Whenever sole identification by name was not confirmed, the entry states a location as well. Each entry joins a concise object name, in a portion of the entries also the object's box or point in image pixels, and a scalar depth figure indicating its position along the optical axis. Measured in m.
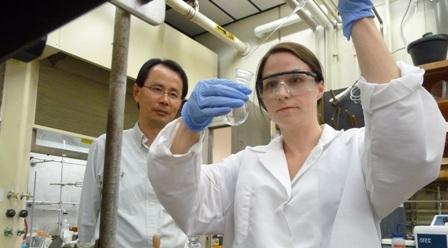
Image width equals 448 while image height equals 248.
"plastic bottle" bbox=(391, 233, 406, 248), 1.71
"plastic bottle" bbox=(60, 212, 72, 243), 2.67
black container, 2.05
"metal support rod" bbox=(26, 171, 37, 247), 2.48
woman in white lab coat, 0.67
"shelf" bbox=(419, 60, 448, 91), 2.05
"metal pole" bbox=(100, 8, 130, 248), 0.70
